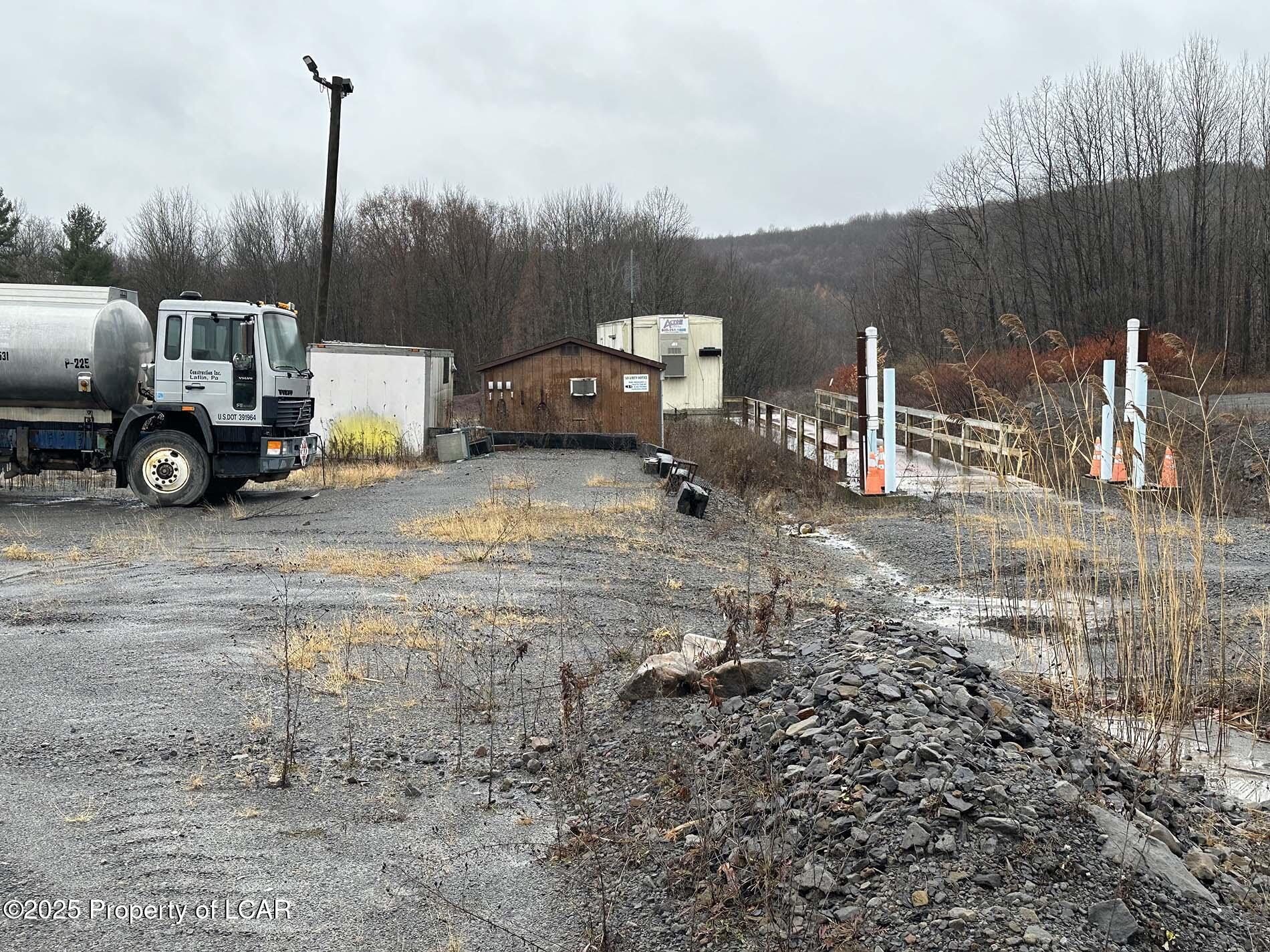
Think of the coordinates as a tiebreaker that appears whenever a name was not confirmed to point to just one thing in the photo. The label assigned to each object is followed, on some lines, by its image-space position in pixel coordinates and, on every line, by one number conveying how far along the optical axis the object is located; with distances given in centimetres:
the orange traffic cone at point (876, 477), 1777
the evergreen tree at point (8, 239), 5122
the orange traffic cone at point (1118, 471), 1759
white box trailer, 2662
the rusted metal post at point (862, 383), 1683
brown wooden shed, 3186
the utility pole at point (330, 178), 2634
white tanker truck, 1680
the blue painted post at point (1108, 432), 1683
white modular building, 3994
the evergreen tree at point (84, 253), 4966
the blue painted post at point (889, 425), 1716
